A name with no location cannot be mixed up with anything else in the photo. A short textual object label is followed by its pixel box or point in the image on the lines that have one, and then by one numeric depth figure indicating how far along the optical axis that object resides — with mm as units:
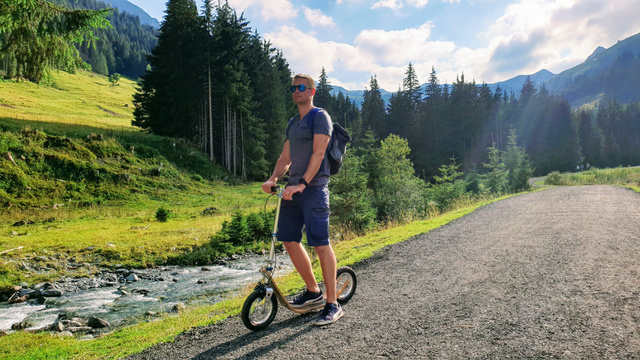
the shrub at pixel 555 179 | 32188
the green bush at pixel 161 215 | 19781
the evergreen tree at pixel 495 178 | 30016
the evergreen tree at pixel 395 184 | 19375
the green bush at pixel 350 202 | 15422
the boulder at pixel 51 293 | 9909
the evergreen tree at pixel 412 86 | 81375
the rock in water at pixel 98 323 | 7328
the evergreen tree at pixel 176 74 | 38906
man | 4004
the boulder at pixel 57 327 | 6929
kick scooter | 4062
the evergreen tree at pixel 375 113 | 79538
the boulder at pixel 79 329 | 6977
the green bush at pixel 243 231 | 16202
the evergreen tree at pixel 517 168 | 30734
